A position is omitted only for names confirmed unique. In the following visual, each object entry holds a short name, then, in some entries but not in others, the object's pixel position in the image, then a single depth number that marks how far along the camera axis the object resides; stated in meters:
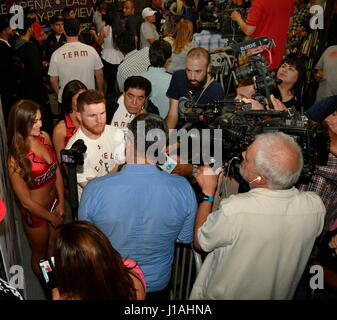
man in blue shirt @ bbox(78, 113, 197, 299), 1.67
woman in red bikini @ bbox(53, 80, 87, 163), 2.94
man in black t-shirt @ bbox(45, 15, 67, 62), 5.26
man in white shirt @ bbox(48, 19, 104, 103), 3.92
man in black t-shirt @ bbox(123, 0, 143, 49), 6.11
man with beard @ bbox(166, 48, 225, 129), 3.00
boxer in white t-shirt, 2.49
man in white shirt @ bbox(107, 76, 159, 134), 3.02
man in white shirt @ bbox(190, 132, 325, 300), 1.57
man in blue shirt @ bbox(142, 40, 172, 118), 3.52
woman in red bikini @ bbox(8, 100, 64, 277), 2.36
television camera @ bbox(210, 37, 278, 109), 2.34
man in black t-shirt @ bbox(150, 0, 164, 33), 7.59
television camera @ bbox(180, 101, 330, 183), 1.89
